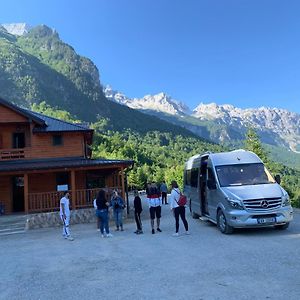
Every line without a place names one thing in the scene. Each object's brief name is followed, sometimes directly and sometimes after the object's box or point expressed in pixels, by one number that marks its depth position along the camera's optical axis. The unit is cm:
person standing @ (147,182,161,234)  992
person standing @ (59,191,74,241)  1030
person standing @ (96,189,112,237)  1015
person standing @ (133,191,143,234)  1036
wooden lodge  1681
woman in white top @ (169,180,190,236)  930
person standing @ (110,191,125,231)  1096
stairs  1316
